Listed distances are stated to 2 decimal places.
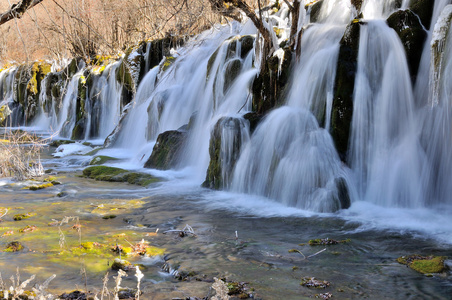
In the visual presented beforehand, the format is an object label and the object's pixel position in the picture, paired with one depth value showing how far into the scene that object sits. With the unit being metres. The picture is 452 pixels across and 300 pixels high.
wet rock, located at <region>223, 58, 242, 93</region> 11.20
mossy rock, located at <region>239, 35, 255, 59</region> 11.53
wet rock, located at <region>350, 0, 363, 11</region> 8.98
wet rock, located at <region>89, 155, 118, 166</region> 12.88
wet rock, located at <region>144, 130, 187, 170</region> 11.27
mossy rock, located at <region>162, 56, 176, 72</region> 15.49
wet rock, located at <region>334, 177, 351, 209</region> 6.82
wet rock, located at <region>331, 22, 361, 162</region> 7.69
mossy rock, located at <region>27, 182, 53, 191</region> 8.84
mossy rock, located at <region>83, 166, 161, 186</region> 9.89
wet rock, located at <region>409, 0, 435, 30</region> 7.90
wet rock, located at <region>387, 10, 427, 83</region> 7.57
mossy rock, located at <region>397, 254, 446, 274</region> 4.16
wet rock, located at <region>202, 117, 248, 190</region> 8.69
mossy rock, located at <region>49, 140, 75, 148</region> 18.48
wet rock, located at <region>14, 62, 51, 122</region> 27.50
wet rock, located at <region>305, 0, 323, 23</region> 11.26
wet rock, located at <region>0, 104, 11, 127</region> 26.08
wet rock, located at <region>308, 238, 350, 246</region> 5.09
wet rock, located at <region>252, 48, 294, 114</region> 9.21
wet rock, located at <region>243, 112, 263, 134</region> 8.81
